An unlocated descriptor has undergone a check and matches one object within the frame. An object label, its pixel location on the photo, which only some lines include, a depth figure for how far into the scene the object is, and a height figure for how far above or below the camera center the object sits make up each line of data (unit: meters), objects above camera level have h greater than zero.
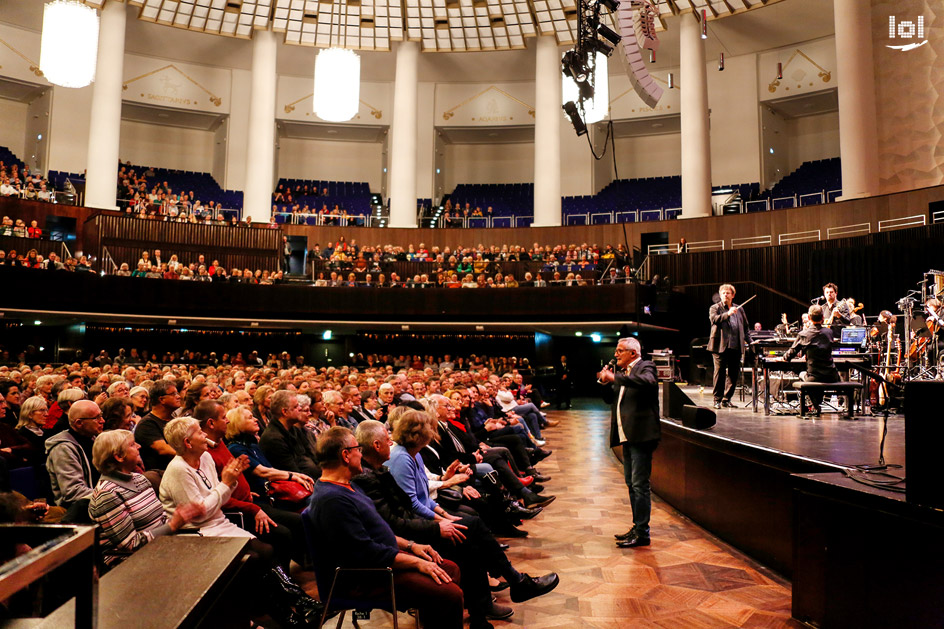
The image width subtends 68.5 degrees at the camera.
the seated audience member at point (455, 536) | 3.24 -0.86
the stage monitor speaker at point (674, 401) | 6.32 -0.35
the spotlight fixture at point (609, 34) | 9.47 +4.48
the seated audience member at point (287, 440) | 4.25 -0.53
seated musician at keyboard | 6.59 +0.12
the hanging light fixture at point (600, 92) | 14.81 +5.94
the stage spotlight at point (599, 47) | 9.53 +4.36
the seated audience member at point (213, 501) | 3.08 -0.65
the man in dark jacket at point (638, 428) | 4.71 -0.46
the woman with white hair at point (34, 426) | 4.45 -0.50
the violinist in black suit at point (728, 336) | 7.38 +0.29
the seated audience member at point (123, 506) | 2.76 -0.63
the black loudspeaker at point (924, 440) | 2.48 -0.26
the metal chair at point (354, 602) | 2.69 -0.97
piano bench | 6.56 -0.22
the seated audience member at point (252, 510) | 3.50 -0.80
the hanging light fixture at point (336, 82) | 16.27 +6.50
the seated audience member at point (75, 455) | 3.30 -0.51
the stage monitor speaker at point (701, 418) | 5.35 -0.43
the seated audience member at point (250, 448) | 3.97 -0.55
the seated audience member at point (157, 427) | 3.99 -0.44
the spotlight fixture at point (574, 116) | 10.72 +3.84
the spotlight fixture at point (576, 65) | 9.58 +4.12
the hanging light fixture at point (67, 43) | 15.06 +6.72
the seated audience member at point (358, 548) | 2.74 -0.76
